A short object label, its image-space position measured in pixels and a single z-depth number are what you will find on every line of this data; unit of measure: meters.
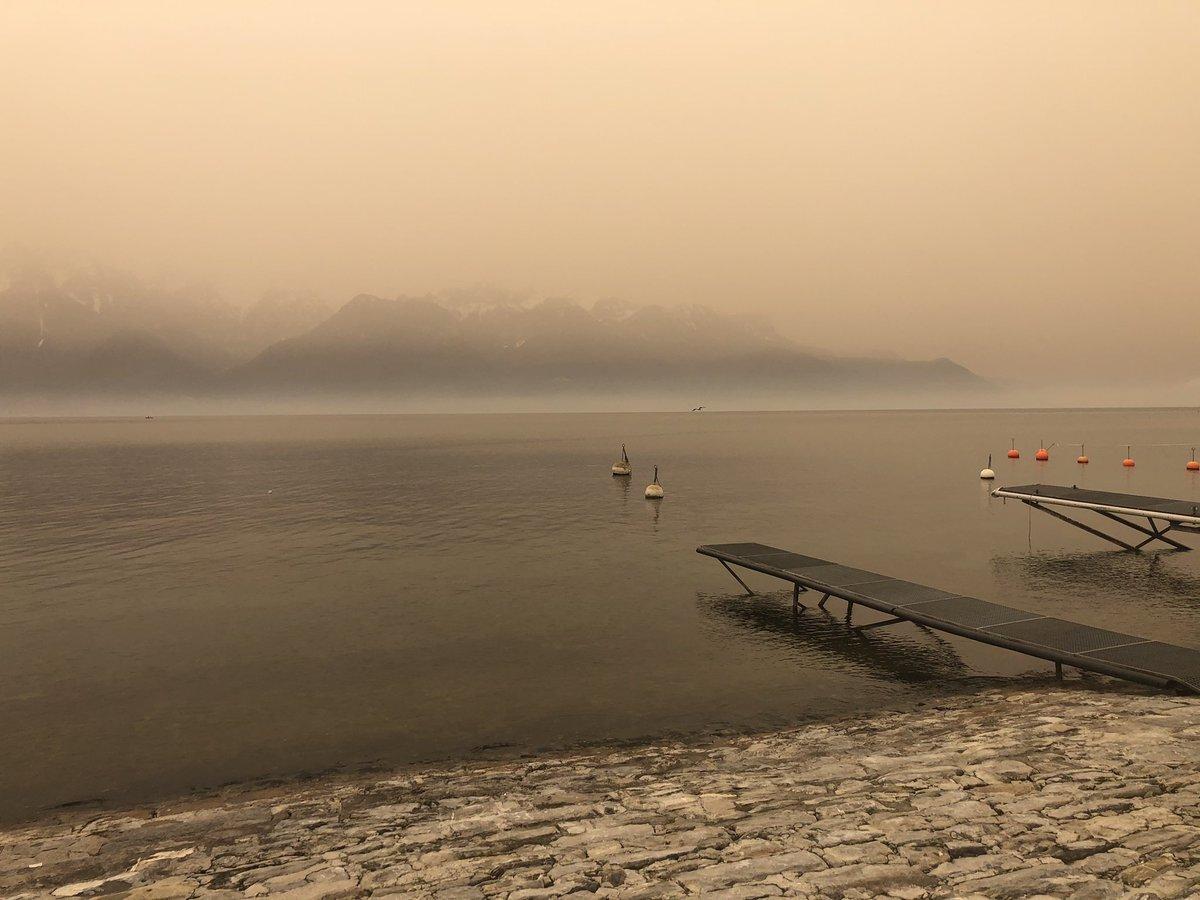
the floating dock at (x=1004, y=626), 18.55
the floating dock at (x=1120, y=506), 38.31
